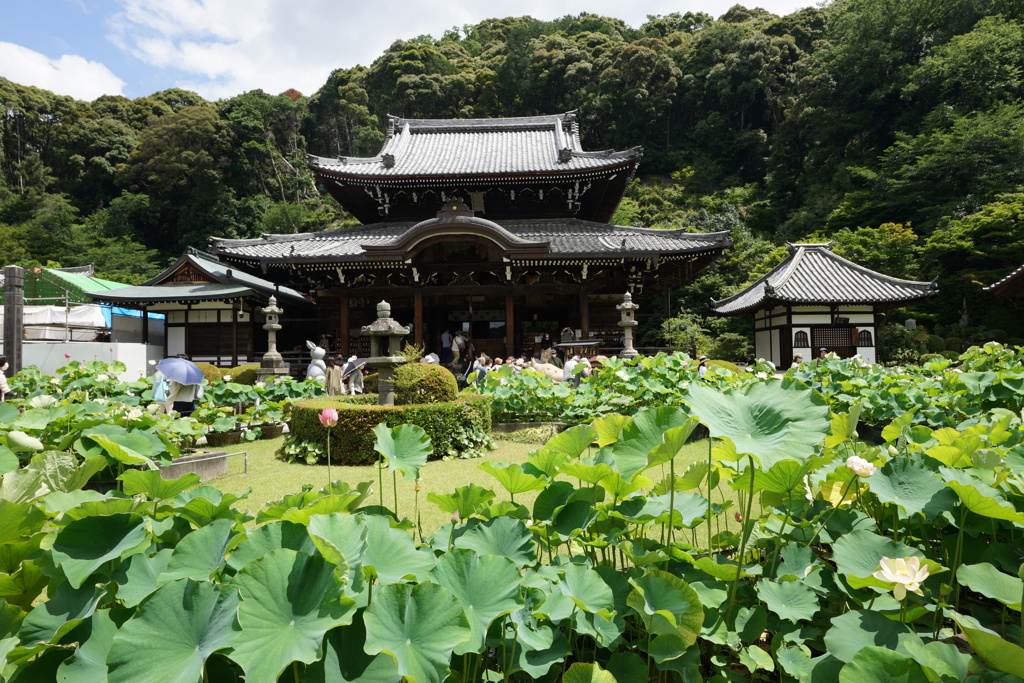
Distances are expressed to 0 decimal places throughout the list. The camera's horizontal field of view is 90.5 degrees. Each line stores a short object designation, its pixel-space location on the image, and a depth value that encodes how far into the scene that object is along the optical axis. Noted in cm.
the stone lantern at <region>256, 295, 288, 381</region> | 1141
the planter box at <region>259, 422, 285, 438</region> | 747
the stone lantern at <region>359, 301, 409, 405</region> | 663
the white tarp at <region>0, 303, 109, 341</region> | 1898
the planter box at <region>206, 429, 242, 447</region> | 659
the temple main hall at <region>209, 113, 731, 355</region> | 1315
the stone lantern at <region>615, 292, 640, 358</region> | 1151
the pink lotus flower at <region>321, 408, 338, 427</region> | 188
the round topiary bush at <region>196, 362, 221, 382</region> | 1238
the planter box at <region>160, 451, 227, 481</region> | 441
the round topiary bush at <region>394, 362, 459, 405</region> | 641
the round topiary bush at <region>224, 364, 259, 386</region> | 1224
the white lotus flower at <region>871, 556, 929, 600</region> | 99
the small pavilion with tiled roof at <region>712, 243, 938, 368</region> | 1441
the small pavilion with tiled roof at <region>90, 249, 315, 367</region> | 1620
